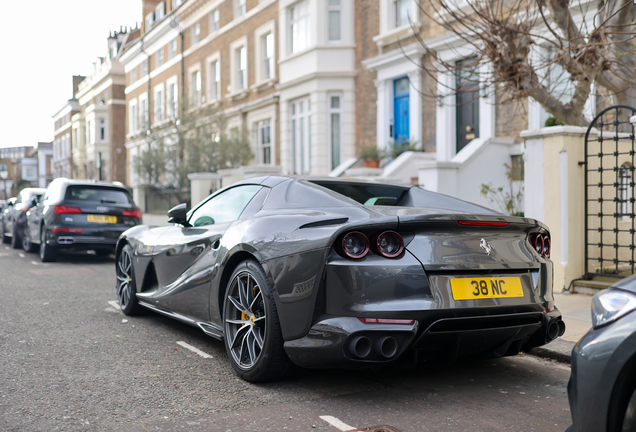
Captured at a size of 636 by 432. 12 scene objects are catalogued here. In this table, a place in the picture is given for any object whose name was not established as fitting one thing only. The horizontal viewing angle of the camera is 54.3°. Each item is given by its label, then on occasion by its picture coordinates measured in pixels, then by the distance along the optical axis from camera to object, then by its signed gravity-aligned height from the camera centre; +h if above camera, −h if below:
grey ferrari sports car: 3.48 -0.58
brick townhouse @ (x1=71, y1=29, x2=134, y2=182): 47.53 +5.87
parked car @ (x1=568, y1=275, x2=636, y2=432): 2.30 -0.70
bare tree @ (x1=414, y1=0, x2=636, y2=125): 7.56 +1.57
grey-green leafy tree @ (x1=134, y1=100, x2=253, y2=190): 21.33 +1.42
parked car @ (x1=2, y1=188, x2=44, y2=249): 14.88 -0.50
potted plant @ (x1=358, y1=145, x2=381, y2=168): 16.97 +0.86
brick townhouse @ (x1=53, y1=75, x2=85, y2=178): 59.98 +5.84
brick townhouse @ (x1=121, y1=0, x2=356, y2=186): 19.67 +4.61
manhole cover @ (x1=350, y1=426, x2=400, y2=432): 3.26 -1.27
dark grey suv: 11.80 -0.50
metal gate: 7.59 -0.21
